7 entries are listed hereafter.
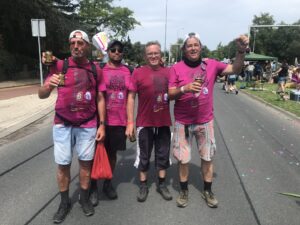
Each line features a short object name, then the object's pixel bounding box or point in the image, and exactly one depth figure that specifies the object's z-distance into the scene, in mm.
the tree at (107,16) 32136
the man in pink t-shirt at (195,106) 2407
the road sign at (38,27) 8982
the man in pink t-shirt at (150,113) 2571
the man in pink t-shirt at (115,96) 2577
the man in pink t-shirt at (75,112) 2264
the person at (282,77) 9523
